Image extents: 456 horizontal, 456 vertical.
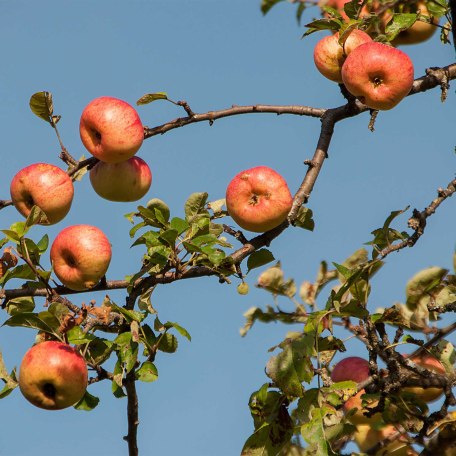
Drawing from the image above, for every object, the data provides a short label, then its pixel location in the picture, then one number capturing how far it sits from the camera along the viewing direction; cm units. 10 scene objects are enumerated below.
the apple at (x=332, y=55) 732
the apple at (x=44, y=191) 690
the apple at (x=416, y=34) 853
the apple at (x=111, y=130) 704
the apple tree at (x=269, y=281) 543
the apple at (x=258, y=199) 664
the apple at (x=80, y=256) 665
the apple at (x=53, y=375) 604
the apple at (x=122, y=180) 734
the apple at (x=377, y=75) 673
